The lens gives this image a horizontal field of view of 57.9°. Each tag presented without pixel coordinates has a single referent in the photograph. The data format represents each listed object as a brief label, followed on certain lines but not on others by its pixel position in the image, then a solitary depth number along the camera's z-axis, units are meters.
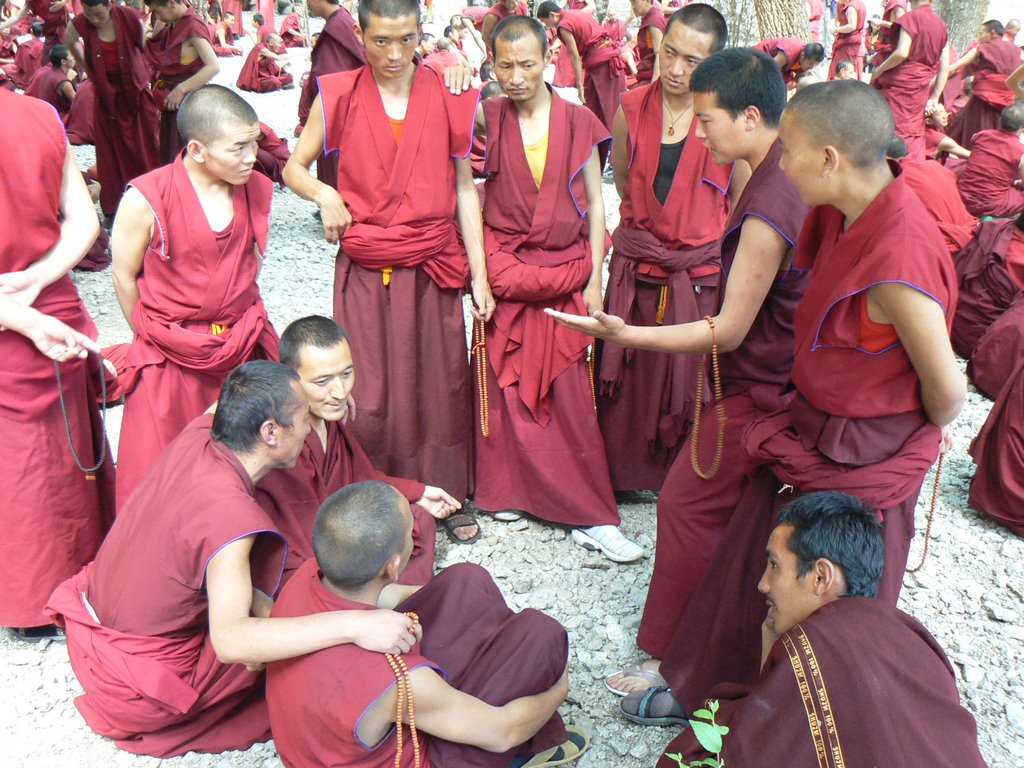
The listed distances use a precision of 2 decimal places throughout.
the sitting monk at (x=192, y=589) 2.08
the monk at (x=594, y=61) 8.44
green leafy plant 1.55
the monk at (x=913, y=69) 7.65
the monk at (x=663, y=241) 3.03
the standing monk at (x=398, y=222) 3.02
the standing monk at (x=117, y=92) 5.79
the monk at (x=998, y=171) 5.86
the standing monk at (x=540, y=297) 3.09
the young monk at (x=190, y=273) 2.69
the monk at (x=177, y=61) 5.79
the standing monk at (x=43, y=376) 2.44
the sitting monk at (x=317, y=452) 2.57
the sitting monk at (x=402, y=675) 1.81
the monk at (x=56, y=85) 8.04
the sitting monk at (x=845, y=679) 1.64
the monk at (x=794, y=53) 6.11
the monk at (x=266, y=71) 11.66
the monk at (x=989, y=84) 7.66
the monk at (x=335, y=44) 5.54
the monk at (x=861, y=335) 1.80
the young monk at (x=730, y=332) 2.19
